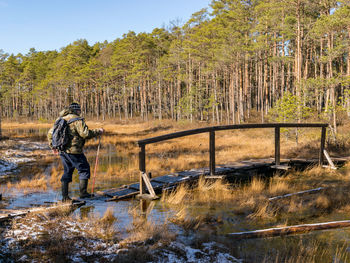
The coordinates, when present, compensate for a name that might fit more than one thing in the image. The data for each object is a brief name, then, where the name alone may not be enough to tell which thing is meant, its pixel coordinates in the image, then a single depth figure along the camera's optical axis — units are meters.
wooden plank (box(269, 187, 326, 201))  6.38
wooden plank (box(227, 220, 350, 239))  4.38
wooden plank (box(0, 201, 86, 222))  4.72
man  5.73
